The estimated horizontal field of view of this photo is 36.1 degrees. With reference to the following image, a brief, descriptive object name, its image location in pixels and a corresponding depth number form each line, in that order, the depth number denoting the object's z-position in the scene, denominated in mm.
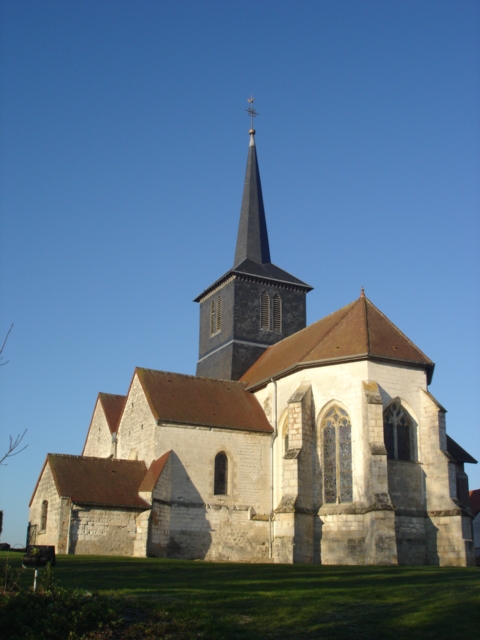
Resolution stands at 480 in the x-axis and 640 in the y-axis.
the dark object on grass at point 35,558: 12117
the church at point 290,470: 24047
